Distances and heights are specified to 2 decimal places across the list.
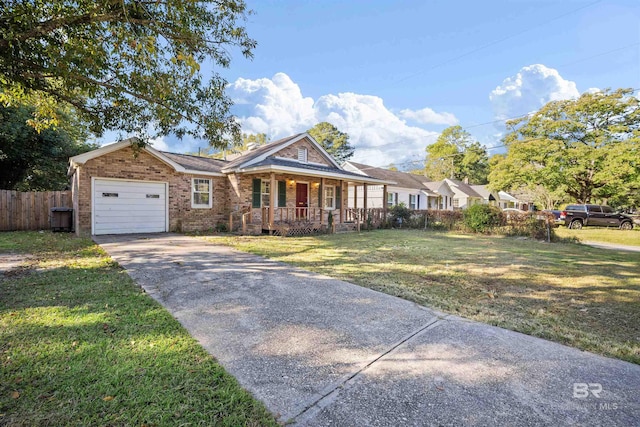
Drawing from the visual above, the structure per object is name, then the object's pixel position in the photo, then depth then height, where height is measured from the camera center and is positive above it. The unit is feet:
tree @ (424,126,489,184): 170.40 +28.85
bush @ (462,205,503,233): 49.06 -1.53
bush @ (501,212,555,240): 43.19 -2.33
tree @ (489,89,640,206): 65.98 +14.01
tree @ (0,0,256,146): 16.47 +9.65
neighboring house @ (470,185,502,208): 127.26 +5.97
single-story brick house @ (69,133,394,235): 37.22 +2.86
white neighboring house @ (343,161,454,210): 83.56 +5.13
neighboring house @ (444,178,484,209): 113.91 +5.35
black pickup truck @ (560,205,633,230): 64.39 -1.98
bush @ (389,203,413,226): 61.62 -1.33
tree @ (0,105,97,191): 46.55 +10.09
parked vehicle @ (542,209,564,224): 66.14 -1.62
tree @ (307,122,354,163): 157.79 +36.28
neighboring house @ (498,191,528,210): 152.57 +3.57
